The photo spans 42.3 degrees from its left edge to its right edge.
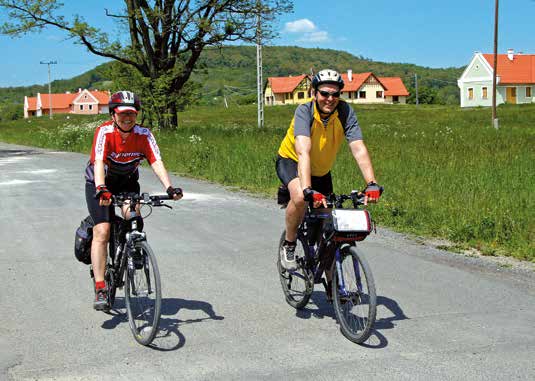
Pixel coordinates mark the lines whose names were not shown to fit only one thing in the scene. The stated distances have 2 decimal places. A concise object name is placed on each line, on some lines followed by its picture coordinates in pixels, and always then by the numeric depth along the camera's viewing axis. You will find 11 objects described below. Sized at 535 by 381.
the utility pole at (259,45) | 33.06
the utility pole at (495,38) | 43.18
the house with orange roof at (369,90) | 133.50
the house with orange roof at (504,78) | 84.50
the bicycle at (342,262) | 4.90
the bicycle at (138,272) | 4.93
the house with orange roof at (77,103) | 160.50
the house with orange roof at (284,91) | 132.00
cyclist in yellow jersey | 5.30
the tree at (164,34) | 32.47
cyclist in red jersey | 5.27
